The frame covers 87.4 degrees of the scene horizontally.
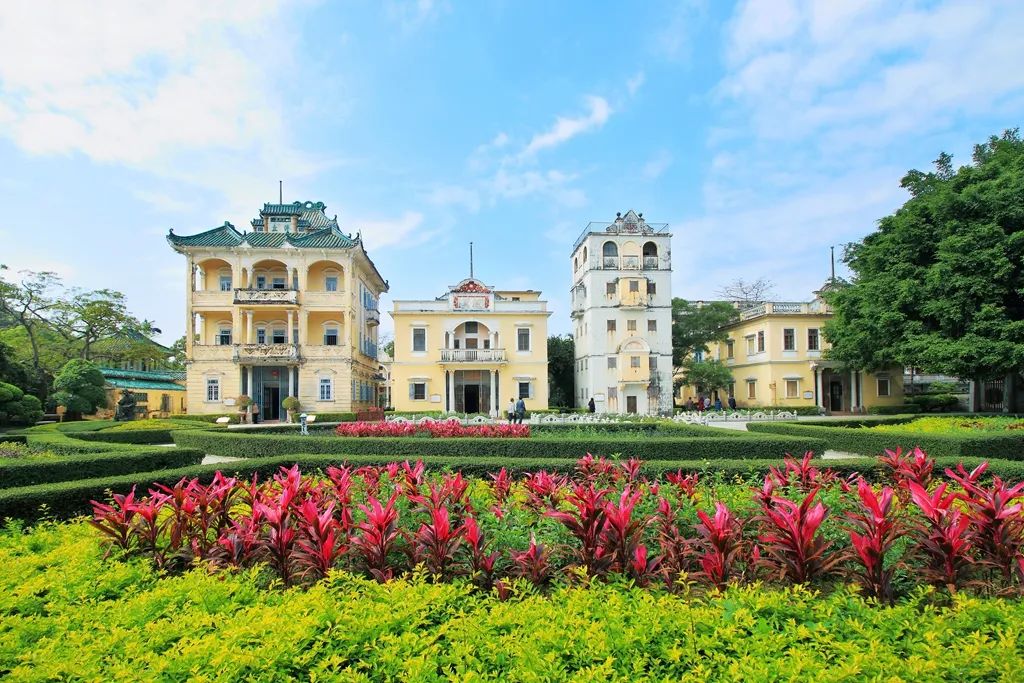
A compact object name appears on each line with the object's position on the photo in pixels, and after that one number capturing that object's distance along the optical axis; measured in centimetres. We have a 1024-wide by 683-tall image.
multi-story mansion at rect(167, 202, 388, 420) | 2989
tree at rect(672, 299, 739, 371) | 3900
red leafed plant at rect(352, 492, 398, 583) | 363
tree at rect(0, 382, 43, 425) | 2153
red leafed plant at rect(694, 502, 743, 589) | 340
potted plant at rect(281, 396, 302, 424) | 2866
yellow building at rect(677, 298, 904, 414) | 3469
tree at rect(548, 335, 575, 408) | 4228
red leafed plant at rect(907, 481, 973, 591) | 333
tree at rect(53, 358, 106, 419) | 2652
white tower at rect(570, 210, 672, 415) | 3416
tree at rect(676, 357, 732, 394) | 3509
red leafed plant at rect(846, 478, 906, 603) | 321
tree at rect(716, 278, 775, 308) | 5251
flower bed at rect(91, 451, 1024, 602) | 342
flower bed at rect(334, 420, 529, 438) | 1338
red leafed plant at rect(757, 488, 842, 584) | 340
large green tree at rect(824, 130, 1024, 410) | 2112
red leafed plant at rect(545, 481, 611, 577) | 364
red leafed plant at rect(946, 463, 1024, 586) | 345
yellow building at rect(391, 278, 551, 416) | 3294
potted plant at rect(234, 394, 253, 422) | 2903
